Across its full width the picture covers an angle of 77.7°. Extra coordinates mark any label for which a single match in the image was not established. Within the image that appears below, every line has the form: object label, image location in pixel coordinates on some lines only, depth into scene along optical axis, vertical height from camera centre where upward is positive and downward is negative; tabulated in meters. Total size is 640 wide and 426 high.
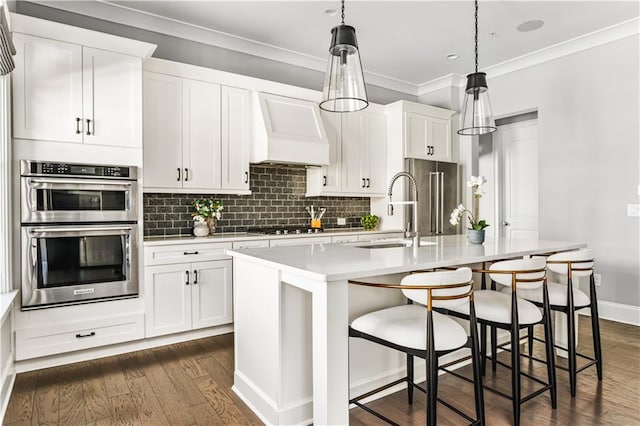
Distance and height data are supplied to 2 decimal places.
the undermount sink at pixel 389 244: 2.84 -0.26
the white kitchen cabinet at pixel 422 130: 4.98 +1.03
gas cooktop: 4.18 -0.23
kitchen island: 1.74 -0.57
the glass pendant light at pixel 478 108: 2.94 +0.75
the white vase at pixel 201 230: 3.87 -0.19
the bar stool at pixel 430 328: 1.74 -0.56
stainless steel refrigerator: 5.01 +0.18
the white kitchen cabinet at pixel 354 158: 4.67 +0.64
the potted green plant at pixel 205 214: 3.89 -0.04
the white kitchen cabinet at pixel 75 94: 2.81 +0.89
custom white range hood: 3.95 +0.81
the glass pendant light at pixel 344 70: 2.23 +0.79
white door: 5.40 +0.43
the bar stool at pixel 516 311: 2.08 -0.57
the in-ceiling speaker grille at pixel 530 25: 3.89 +1.82
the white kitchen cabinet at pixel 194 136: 3.54 +0.70
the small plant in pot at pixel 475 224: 2.86 -0.11
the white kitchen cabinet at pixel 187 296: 3.27 -0.74
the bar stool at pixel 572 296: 2.41 -0.57
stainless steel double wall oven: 2.81 -0.16
